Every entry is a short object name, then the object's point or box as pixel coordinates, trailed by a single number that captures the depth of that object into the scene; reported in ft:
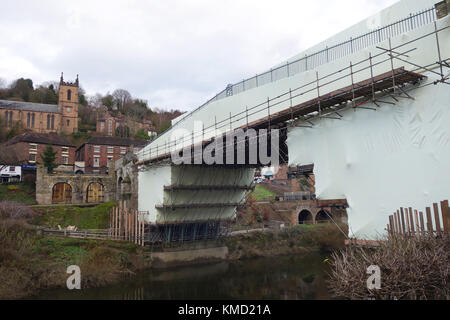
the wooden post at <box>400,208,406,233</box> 30.30
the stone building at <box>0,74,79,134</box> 188.34
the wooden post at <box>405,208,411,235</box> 28.96
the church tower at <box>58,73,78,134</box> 202.08
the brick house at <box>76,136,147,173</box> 154.81
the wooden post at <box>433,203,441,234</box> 27.96
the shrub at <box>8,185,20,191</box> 110.82
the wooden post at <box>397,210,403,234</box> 30.48
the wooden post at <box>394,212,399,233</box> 31.55
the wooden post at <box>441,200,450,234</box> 27.32
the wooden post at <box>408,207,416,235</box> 29.13
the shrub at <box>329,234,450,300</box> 25.70
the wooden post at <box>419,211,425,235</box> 28.43
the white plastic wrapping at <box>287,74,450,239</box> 29.86
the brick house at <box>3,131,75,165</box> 138.82
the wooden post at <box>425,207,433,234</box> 28.37
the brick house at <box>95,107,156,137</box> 204.74
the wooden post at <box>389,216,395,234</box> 31.75
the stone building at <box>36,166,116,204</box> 107.65
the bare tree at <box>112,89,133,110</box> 268.21
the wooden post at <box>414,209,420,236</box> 28.72
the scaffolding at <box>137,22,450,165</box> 30.96
